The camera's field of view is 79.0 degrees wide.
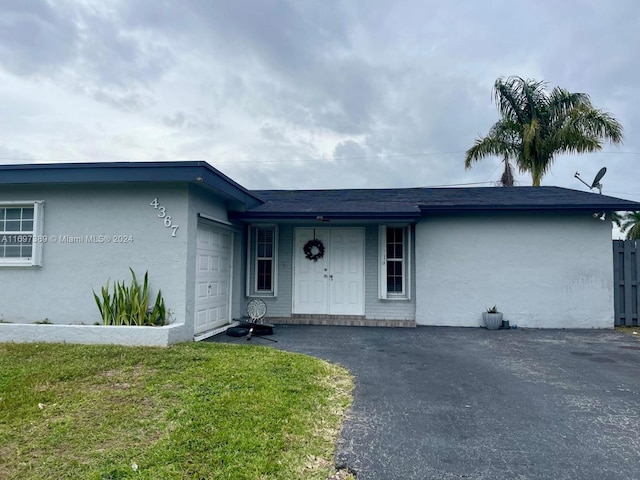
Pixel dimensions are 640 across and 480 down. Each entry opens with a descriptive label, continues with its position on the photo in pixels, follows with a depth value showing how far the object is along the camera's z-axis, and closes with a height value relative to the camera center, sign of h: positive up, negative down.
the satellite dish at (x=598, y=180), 10.26 +2.39
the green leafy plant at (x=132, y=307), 6.22 -0.71
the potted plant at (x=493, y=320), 8.24 -1.10
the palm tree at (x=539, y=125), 13.86 +5.32
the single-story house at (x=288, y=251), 6.48 +0.29
